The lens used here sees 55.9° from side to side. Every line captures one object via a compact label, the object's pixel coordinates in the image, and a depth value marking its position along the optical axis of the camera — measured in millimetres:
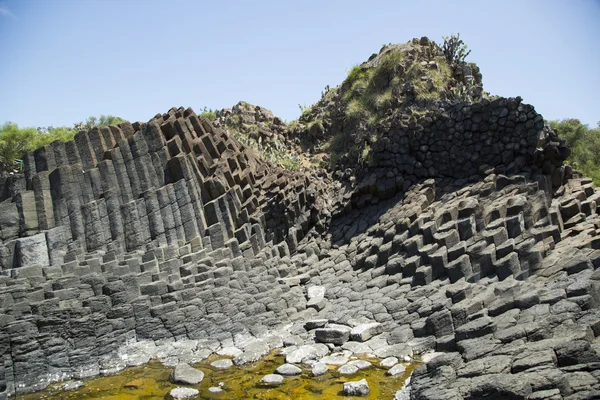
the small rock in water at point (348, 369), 11472
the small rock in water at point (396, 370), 11242
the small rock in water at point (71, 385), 11930
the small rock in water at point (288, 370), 11750
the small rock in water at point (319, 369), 11609
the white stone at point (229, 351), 13266
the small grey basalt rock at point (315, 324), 14062
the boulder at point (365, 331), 13000
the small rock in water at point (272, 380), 11367
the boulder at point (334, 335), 13086
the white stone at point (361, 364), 11688
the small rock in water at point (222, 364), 12508
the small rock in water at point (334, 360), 12104
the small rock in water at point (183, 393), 10930
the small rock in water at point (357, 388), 10484
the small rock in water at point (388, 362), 11656
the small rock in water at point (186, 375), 11623
